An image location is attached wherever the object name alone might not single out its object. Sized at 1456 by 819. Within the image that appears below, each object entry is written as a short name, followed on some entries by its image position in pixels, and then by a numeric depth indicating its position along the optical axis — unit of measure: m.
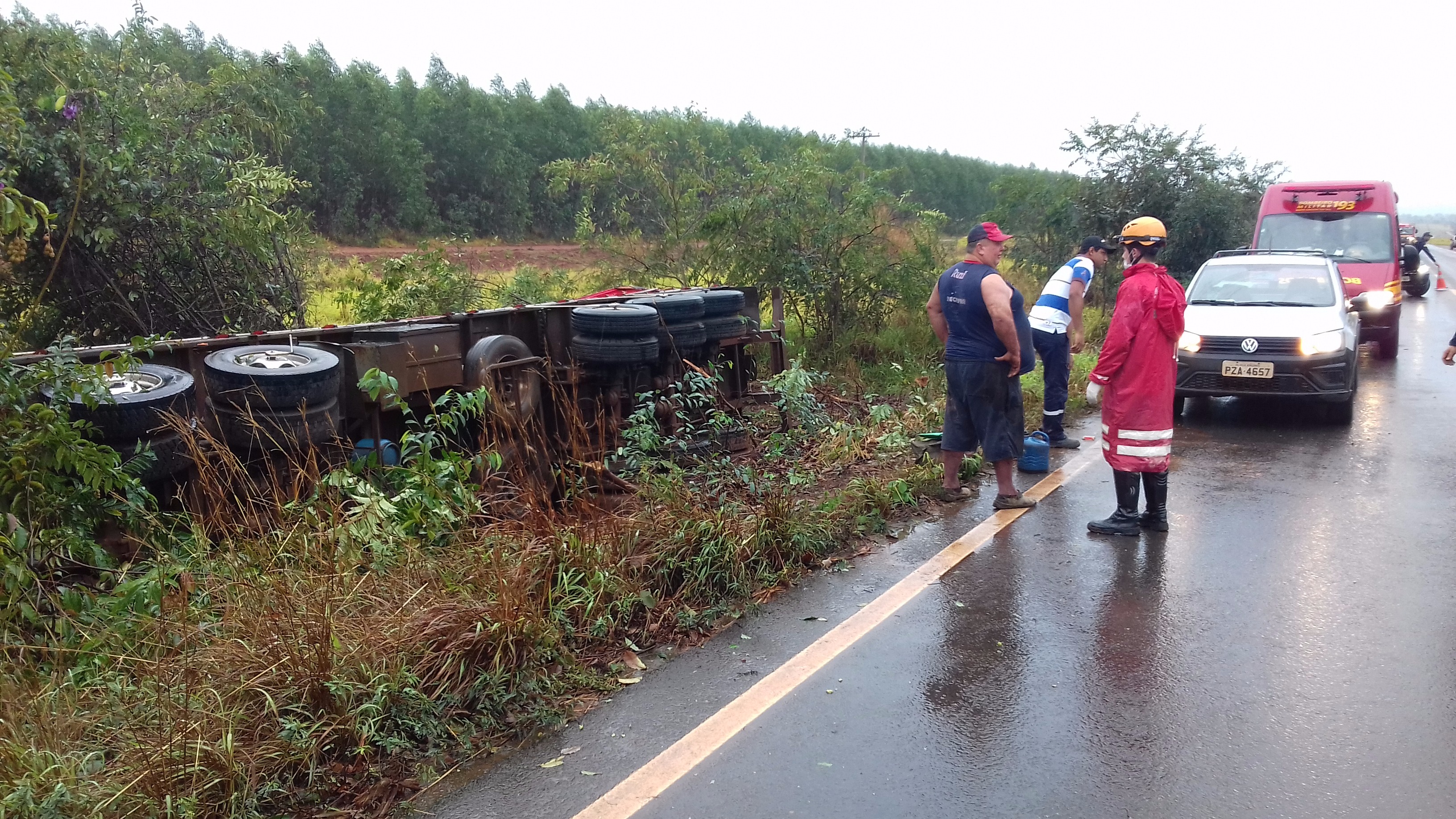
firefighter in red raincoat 5.78
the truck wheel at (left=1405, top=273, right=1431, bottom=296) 23.11
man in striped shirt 8.25
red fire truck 14.31
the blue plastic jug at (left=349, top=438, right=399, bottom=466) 6.18
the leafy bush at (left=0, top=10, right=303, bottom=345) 7.99
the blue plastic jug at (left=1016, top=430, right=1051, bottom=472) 7.40
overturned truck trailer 5.21
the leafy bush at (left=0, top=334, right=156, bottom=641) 3.94
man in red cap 6.12
